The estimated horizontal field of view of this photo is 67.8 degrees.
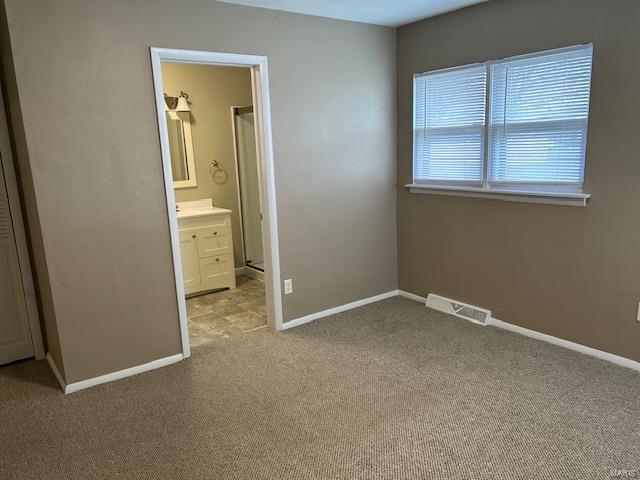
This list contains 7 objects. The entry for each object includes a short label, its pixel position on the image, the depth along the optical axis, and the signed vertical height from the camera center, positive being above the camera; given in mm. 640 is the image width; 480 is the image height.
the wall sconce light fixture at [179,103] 4656 +520
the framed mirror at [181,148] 4695 +86
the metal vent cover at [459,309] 3703 -1303
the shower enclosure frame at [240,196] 5052 -452
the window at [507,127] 2969 +125
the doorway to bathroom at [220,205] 3760 -487
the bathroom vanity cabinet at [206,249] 4508 -891
